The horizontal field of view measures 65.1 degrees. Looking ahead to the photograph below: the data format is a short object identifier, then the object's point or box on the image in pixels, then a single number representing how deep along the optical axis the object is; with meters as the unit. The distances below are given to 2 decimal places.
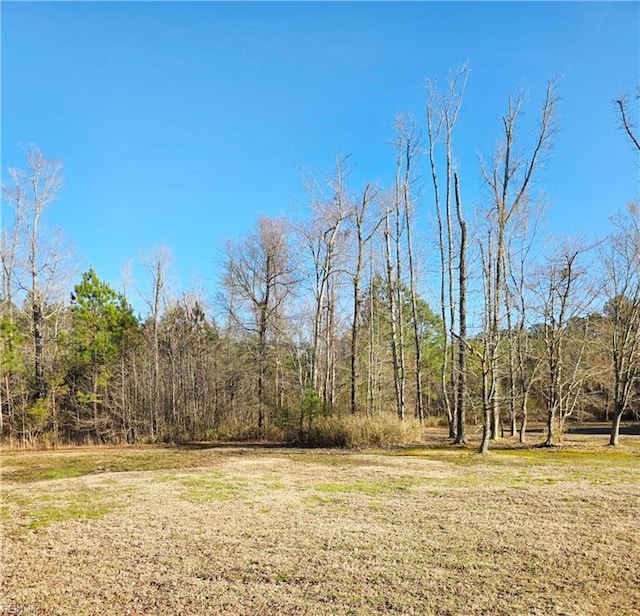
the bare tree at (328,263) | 18.38
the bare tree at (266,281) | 21.63
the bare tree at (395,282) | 17.53
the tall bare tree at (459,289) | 15.95
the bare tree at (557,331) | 15.01
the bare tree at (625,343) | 15.25
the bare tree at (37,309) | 18.98
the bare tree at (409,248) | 19.39
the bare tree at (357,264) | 16.64
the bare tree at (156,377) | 19.89
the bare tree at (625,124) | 13.02
